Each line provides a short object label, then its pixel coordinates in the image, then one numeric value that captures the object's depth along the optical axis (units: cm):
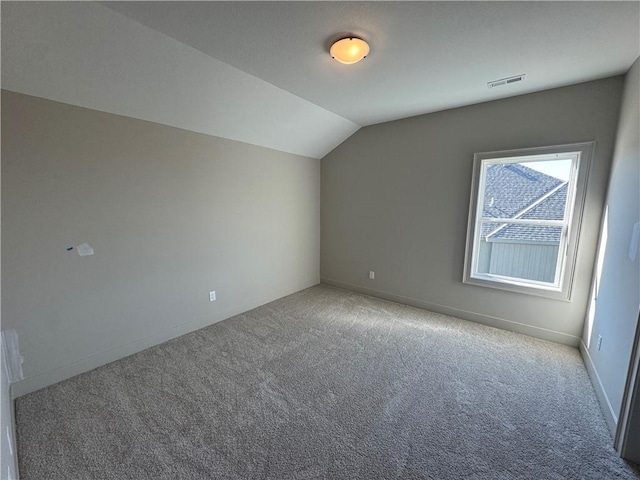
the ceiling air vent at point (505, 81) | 235
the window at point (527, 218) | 259
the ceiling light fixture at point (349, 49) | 181
